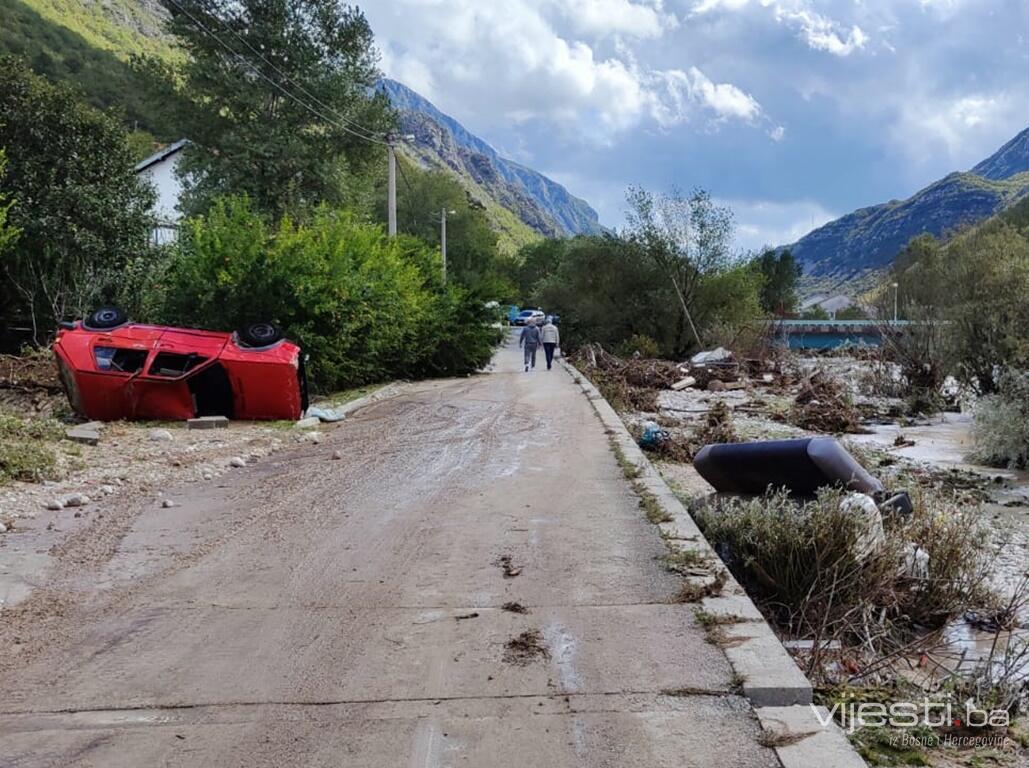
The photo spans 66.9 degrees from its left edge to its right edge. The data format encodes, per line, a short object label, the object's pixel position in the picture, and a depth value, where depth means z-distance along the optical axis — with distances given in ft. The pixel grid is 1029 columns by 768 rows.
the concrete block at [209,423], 38.47
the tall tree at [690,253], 126.82
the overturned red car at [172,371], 38.30
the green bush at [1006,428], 44.34
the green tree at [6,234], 44.68
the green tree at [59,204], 57.82
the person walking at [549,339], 85.66
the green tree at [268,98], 89.56
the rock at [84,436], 32.22
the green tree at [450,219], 219.20
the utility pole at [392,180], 89.45
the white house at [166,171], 117.70
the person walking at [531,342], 88.33
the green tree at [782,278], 261.44
